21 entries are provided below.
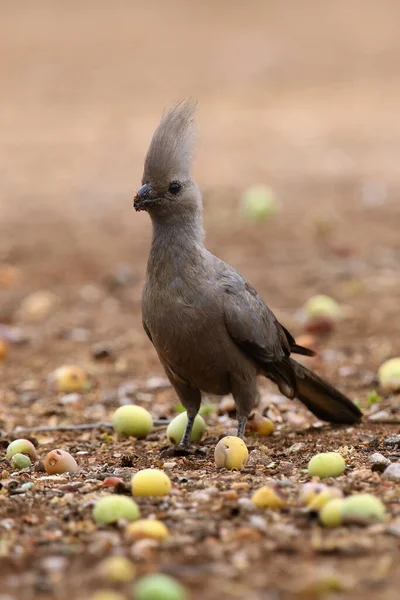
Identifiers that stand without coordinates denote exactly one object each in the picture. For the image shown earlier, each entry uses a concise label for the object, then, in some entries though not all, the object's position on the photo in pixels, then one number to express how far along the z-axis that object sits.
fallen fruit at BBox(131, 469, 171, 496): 9.52
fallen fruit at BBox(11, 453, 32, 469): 11.53
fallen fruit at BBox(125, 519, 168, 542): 8.27
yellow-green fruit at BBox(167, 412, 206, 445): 12.92
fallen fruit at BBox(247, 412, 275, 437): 13.33
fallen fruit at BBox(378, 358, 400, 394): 14.83
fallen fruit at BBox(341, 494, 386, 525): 8.42
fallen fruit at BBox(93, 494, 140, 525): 8.73
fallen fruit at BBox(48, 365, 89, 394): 15.80
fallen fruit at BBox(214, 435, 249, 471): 10.95
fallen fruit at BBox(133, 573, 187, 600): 6.81
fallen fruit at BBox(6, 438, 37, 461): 11.84
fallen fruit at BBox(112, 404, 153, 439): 13.04
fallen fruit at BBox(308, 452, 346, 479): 10.14
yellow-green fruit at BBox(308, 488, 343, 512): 8.83
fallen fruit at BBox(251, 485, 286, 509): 9.04
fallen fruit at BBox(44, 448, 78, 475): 11.02
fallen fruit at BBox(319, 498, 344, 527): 8.44
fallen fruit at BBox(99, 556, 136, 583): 7.45
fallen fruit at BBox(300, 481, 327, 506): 9.04
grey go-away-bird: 12.09
